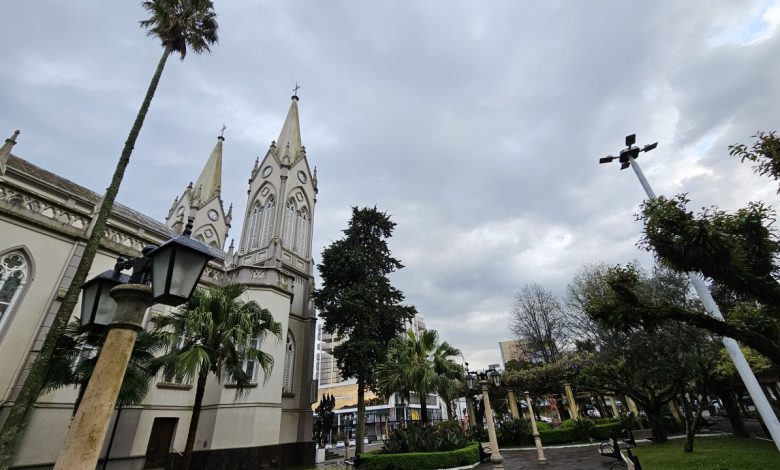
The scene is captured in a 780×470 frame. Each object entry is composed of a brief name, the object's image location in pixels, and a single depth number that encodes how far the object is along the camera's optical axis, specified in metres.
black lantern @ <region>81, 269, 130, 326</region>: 3.71
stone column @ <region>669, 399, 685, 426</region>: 25.32
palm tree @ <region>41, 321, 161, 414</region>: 8.03
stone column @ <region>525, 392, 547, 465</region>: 14.60
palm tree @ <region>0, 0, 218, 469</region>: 6.58
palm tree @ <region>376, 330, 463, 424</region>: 18.14
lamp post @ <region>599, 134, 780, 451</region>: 7.16
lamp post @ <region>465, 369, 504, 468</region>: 9.94
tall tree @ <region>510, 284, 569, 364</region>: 31.14
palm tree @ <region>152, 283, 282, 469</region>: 10.19
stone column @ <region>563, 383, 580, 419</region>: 22.47
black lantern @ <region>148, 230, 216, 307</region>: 3.00
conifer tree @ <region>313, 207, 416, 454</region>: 21.31
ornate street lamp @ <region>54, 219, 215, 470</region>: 2.45
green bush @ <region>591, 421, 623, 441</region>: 21.34
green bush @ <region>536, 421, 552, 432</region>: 22.54
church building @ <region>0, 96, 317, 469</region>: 11.62
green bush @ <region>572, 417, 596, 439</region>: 21.36
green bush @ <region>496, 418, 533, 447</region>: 22.95
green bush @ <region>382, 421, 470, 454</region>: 15.38
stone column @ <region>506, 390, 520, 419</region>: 22.97
